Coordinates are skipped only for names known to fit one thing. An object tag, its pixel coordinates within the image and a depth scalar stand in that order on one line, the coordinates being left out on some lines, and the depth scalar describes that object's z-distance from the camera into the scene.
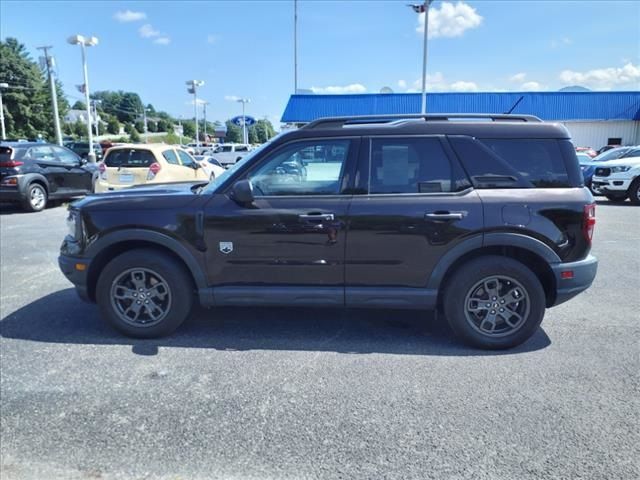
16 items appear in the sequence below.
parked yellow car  10.82
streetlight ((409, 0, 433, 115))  22.06
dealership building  30.52
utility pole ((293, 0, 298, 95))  36.22
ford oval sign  44.38
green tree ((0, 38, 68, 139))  57.53
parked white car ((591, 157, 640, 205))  12.77
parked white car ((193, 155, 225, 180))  17.53
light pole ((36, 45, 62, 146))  22.80
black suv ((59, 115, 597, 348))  3.62
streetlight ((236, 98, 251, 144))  43.78
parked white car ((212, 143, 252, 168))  29.77
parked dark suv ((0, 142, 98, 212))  10.73
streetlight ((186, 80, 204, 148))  34.86
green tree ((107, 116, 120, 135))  105.69
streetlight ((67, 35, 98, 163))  19.77
